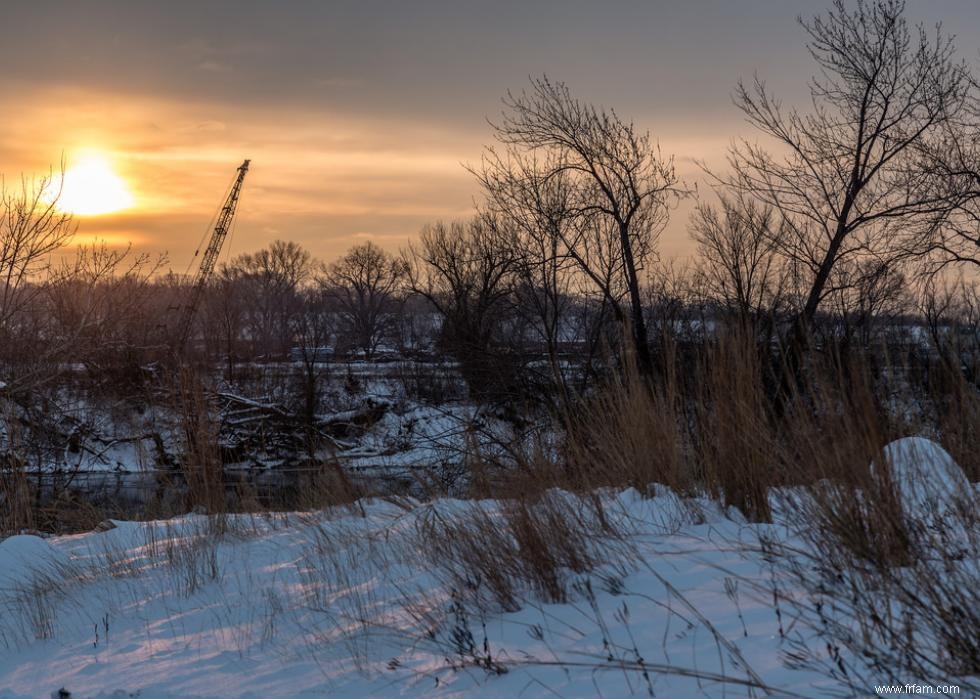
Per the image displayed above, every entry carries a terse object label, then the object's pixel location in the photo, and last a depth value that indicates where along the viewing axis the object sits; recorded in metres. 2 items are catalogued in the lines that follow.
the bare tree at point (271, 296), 56.19
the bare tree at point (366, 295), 67.56
